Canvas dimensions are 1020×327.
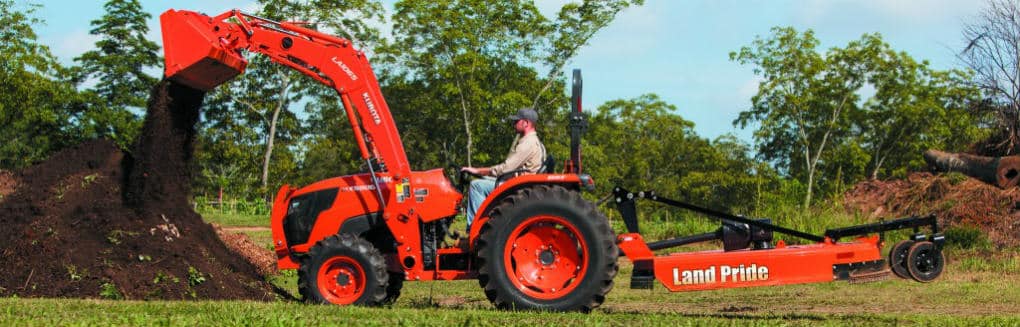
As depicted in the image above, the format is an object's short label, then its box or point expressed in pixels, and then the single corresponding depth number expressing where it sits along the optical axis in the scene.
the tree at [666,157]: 55.03
